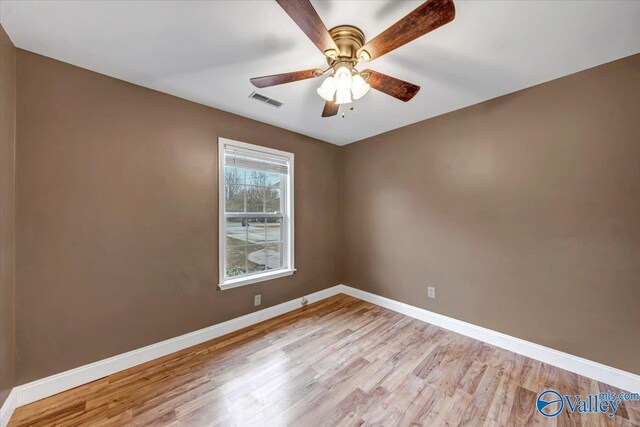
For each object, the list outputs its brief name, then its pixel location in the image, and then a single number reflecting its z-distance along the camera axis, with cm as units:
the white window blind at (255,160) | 271
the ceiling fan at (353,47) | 108
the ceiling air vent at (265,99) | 231
